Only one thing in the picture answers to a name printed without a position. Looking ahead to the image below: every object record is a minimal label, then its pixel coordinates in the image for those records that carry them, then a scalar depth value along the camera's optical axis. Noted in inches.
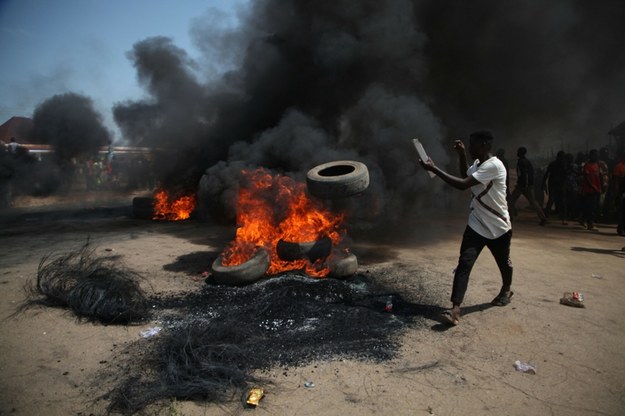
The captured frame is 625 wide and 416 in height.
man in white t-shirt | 181.3
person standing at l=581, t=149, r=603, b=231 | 433.1
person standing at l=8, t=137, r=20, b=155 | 693.9
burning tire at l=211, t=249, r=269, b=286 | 241.4
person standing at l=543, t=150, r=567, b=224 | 507.8
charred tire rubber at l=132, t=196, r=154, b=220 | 545.3
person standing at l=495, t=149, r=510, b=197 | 513.8
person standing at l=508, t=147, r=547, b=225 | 467.8
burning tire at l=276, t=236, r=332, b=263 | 269.9
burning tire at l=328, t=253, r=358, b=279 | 252.5
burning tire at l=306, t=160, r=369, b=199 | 272.1
